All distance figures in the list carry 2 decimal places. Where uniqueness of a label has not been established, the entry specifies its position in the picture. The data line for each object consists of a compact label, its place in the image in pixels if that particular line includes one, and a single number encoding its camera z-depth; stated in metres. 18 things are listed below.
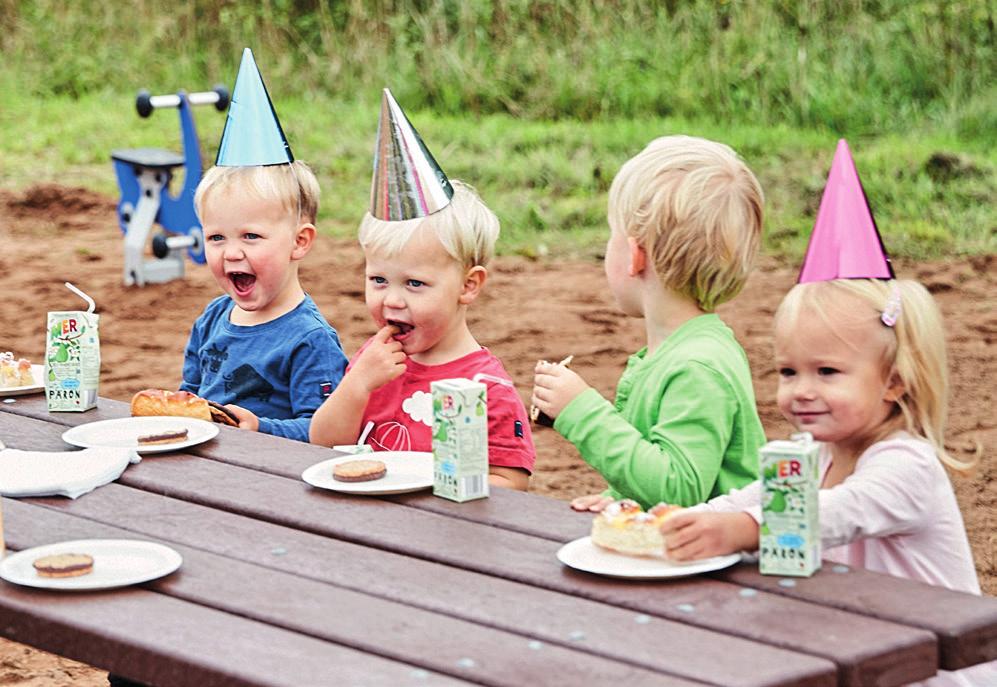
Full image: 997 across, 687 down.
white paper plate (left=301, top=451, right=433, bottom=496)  2.65
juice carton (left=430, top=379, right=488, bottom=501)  2.60
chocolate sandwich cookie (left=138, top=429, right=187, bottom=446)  2.99
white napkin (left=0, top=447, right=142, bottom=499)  2.69
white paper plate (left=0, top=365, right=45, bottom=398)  3.49
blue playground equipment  7.95
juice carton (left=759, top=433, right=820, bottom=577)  2.17
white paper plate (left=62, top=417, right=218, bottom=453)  3.00
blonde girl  2.44
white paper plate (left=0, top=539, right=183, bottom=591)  2.21
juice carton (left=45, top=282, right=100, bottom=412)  3.26
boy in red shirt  3.28
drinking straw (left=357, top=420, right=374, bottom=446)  3.27
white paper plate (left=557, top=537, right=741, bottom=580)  2.20
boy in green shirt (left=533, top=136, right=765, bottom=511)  2.76
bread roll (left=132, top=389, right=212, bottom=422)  3.27
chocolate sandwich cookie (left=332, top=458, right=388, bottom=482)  2.69
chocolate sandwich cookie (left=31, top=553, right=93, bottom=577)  2.23
